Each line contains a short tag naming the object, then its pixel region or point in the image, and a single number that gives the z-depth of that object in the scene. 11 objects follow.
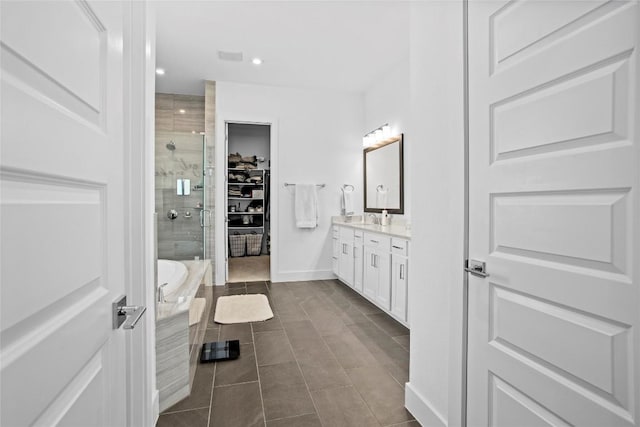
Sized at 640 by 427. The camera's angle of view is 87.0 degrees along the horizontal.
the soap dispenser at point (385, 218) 4.13
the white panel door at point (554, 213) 0.83
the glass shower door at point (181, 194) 3.42
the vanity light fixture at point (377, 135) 4.29
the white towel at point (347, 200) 4.88
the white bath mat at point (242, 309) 3.16
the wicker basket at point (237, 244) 6.49
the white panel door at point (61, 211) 0.45
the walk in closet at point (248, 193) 6.55
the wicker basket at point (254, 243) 6.61
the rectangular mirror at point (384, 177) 3.99
